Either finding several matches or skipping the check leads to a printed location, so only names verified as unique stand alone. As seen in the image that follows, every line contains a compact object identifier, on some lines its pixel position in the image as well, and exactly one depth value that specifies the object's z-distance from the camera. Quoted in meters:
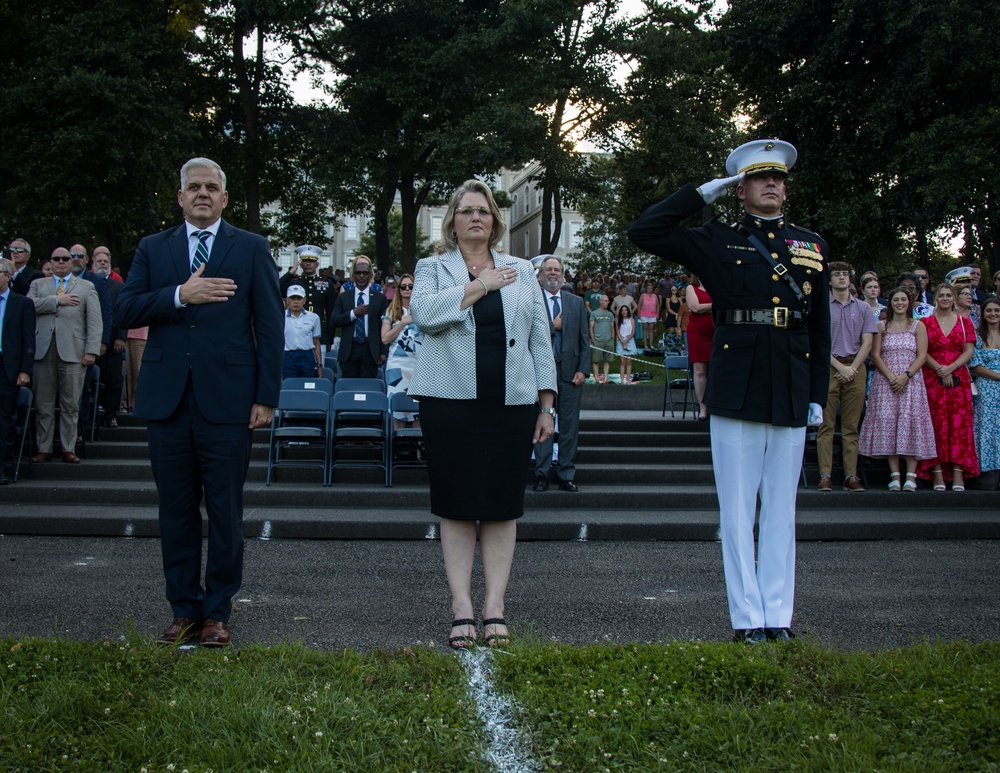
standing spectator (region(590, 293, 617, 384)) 18.25
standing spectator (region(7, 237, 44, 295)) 11.52
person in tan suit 10.10
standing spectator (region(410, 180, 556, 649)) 4.59
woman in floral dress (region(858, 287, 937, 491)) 10.06
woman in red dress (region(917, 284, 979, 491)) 10.14
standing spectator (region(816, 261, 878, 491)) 10.20
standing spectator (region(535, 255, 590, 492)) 9.73
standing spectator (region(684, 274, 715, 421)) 11.58
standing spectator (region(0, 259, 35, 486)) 9.47
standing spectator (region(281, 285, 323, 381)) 12.07
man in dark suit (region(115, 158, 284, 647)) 4.73
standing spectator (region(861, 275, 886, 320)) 11.13
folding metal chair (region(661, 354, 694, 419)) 13.87
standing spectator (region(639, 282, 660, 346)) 24.12
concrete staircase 8.28
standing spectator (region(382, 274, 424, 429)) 10.55
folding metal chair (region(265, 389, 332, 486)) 10.05
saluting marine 4.69
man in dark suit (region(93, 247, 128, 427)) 11.62
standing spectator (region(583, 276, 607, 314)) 22.86
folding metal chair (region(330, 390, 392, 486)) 10.12
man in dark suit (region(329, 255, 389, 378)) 12.19
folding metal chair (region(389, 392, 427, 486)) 10.36
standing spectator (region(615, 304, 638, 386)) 22.25
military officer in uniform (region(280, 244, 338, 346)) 13.64
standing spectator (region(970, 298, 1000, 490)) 10.19
